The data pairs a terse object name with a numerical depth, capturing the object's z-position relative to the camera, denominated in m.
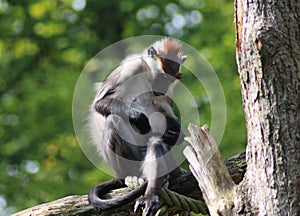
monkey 12.39
